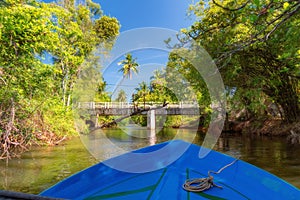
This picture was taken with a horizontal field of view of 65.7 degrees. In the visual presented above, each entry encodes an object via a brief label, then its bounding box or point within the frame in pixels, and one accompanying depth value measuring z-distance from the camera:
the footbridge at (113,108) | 10.56
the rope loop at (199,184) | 2.41
